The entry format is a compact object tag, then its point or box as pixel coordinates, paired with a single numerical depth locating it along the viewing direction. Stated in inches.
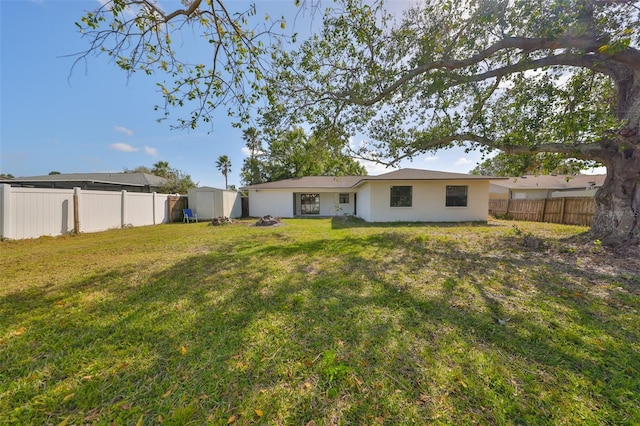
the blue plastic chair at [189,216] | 560.2
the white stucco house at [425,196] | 456.0
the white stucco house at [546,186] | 788.0
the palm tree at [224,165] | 1379.2
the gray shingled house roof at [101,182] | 743.4
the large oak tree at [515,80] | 192.9
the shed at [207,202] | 587.8
